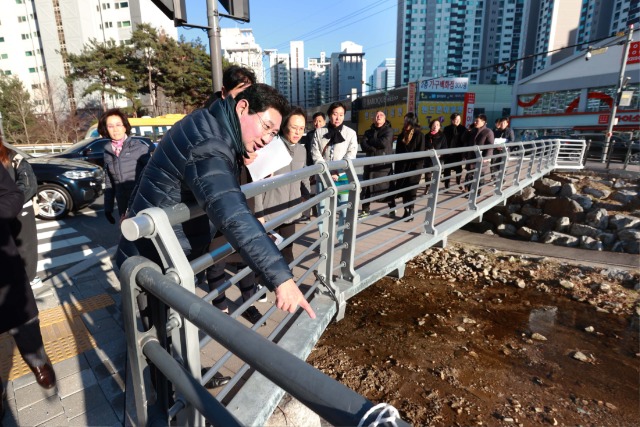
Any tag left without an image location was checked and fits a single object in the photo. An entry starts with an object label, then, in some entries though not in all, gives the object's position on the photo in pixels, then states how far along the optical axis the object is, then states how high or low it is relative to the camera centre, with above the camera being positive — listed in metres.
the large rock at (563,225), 9.70 -2.86
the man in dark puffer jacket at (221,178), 1.26 -0.21
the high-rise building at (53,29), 46.84 +12.34
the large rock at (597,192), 11.06 -2.34
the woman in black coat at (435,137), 7.38 -0.40
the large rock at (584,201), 10.60 -2.50
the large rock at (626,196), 10.37 -2.33
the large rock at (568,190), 11.28 -2.30
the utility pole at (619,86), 17.42 +1.38
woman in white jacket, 4.70 -0.26
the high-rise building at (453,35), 91.06 +21.01
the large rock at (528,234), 9.45 -3.05
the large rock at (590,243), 8.35 -2.93
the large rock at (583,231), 9.04 -2.88
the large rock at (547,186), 11.89 -2.31
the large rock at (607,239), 8.75 -2.95
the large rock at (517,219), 11.03 -3.09
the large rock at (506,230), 10.30 -3.20
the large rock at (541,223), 10.23 -3.05
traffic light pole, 4.36 +0.96
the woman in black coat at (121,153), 3.64 -0.31
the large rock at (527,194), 11.88 -2.52
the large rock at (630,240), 8.34 -2.90
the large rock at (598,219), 9.58 -2.73
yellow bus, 16.75 -0.17
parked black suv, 6.93 -1.22
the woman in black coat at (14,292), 1.91 -0.90
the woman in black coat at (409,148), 5.79 -0.48
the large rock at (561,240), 8.69 -2.93
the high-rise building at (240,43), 76.49 +19.98
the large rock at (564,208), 10.46 -2.68
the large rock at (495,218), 11.07 -3.07
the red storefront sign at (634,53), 21.55 +3.68
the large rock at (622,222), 9.01 -2.67
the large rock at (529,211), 11.23 -2.91
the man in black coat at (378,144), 5.49 -0.39
